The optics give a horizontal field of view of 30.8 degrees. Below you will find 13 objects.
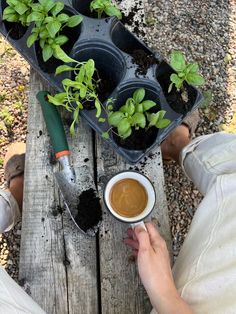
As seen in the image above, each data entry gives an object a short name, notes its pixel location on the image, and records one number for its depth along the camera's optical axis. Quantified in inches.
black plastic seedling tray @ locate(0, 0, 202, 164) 46.4
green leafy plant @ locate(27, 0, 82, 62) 44.3
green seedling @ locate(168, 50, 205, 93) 44.5
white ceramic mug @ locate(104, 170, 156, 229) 42.4
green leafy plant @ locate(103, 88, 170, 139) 43.1
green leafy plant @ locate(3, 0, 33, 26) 45.6
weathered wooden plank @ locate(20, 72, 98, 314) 43.9
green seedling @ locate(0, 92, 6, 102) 74.6
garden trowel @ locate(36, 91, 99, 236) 45.6
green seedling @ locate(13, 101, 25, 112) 74.1
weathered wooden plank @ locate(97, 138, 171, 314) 43.9
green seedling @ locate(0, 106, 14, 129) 73.4
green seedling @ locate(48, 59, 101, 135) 43.2
